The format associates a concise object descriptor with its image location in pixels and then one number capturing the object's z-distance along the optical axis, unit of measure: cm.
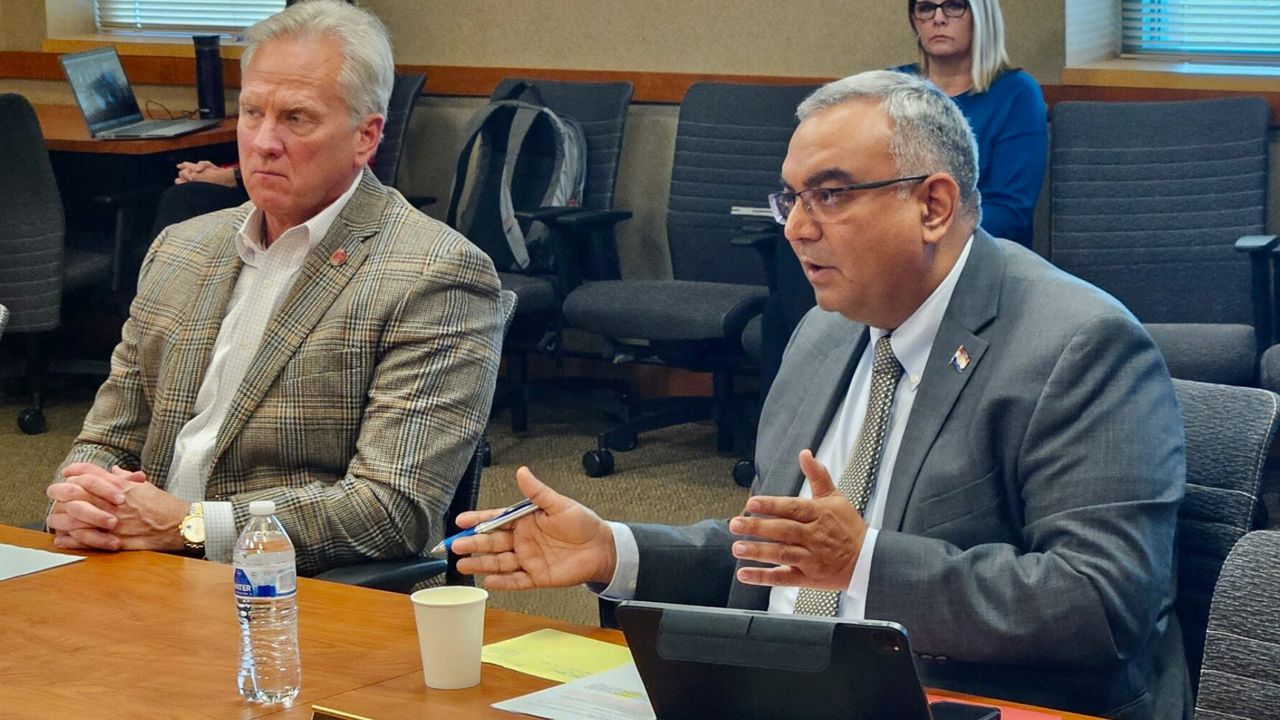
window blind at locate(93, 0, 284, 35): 698
